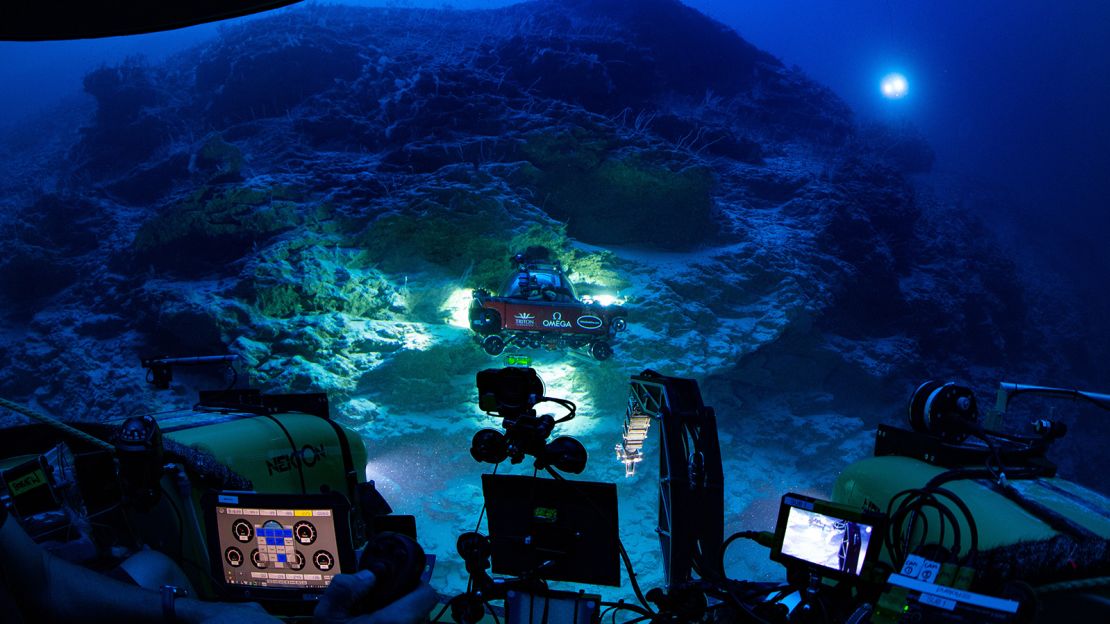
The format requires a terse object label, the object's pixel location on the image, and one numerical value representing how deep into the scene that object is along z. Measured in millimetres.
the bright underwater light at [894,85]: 45709
